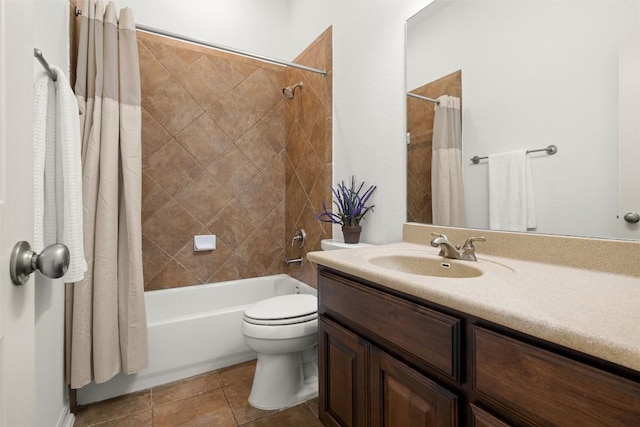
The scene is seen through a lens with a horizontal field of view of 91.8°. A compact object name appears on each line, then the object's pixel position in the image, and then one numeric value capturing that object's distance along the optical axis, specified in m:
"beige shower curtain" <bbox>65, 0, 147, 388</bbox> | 1.52
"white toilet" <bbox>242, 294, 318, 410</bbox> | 1.54
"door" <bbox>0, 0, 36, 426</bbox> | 0.45
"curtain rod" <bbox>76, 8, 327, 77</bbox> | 1.72
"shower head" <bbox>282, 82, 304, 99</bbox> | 2.40
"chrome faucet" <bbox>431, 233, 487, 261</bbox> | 1.15
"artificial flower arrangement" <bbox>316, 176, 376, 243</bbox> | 1.76
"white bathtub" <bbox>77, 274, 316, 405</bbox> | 1.76
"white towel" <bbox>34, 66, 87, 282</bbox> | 1.07
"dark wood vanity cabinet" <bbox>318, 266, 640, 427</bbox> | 0.53
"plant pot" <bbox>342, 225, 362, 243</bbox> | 1.75
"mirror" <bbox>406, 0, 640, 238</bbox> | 0.94
